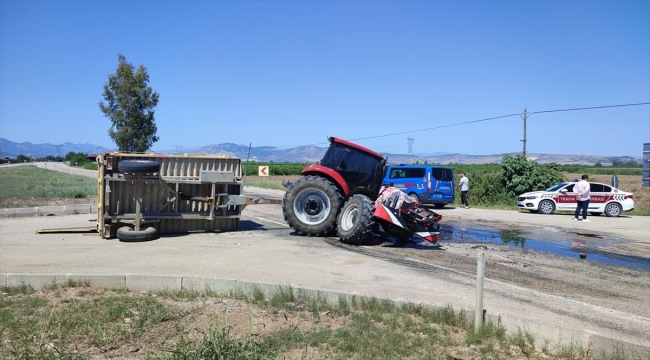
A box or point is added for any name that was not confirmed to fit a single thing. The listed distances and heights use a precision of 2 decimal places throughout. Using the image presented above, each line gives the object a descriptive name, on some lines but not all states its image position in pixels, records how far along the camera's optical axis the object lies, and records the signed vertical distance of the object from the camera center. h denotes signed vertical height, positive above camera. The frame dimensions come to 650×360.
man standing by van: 24.44 +0.08
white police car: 21.42 -0.25
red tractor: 11.33 -0.40
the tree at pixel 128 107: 45.78 +6.88
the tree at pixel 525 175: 27.52 +1.06
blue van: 22.70 +0.28
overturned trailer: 11.42 -0.37
